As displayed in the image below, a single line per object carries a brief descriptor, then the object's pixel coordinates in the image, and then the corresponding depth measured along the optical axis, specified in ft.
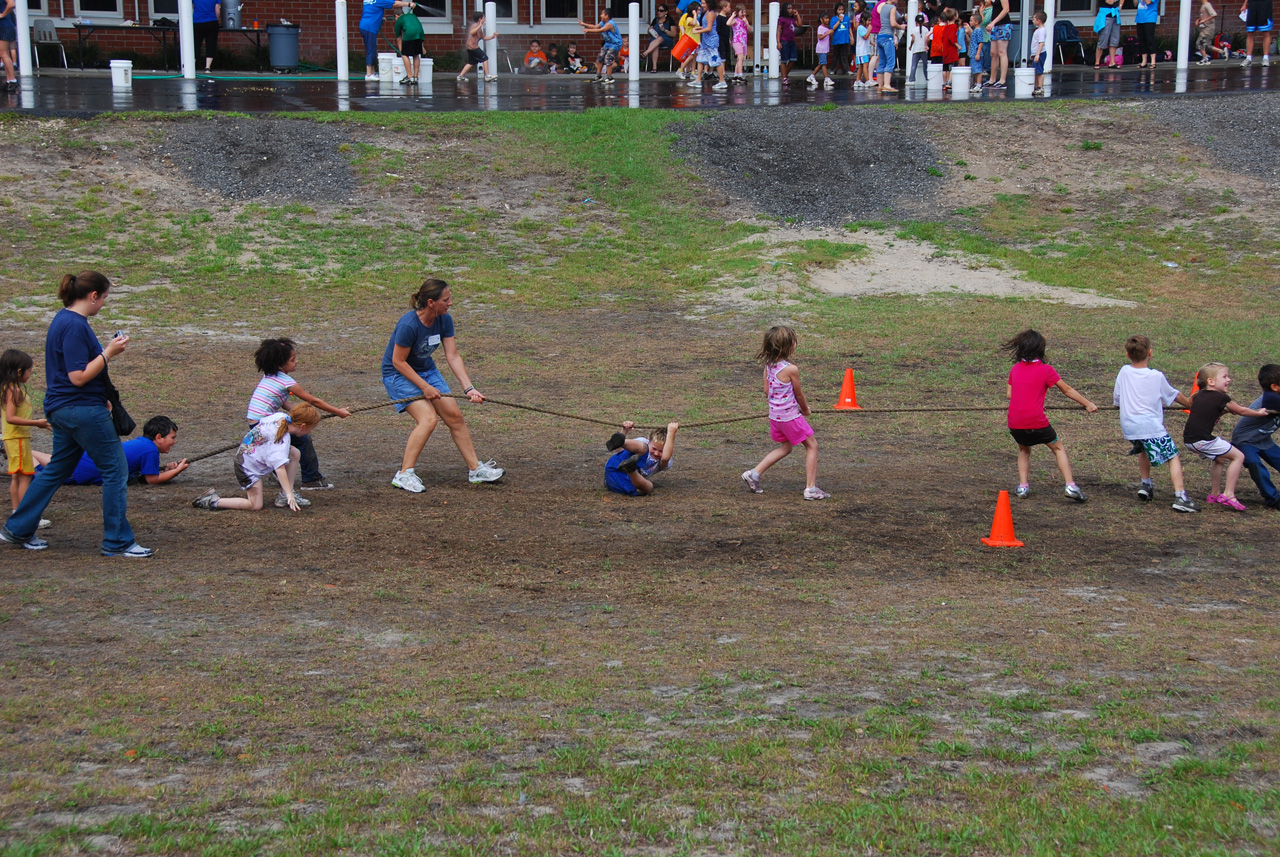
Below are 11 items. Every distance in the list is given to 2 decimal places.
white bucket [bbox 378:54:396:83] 87.40
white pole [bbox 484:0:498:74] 87.71
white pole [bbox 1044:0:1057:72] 88.28
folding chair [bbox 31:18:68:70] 98.94
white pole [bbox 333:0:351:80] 84.23
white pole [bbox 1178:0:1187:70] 90.12
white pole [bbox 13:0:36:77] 81.71
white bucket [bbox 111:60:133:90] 81.23
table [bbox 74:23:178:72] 96.43
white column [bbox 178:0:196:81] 81.01
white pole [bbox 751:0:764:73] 101.14
